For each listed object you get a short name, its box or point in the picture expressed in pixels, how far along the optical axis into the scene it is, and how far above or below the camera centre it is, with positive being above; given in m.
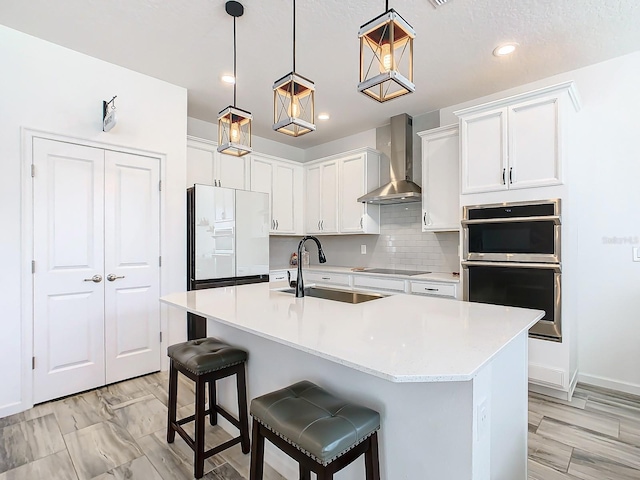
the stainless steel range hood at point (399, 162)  4.08 +0.95
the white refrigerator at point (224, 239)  3.47 +0.00
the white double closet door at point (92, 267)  2.67 -0.24
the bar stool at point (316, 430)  1.15 -0.69
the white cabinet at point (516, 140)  2.65 +0.83
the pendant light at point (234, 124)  2.19 +0.77
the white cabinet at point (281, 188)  4.55 +0.72
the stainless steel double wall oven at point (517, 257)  2.68 -0.16
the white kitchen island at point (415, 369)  1.13 -0.54
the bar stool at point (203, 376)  1.80 -0.77
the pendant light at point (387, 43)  1.33 +0.81
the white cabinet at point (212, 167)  3.89 +0.88
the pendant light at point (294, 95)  1.74 +0.76
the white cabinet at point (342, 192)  4.43 +0.65
